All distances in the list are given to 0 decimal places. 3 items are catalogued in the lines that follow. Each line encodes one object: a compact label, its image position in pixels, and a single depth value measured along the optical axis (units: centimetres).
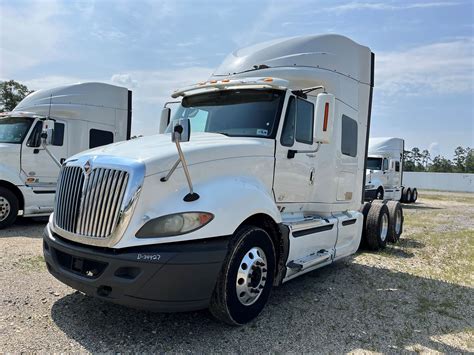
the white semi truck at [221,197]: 348
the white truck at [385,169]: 1977
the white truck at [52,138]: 933
